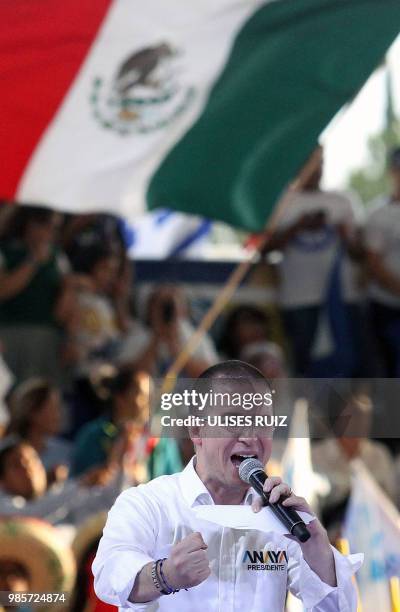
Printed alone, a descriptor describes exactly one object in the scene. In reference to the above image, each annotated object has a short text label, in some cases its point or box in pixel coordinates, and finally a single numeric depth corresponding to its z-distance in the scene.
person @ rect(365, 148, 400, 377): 17.53
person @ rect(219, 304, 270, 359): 17.28
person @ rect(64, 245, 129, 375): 16.67
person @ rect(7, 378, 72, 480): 12.77
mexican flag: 14.26
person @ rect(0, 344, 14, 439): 13.94
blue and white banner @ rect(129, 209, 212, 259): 19.33
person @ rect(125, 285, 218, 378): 16.37
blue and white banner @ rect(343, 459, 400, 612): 8.62
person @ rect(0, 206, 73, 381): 16.58
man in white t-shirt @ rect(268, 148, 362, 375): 17.59
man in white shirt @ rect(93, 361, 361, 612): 7.30
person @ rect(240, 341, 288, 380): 12.29
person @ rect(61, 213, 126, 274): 17.12
